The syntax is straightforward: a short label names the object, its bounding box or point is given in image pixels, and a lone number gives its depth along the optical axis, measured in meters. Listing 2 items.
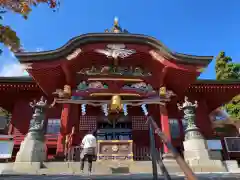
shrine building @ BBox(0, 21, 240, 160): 11.18
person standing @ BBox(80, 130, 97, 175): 7.30
